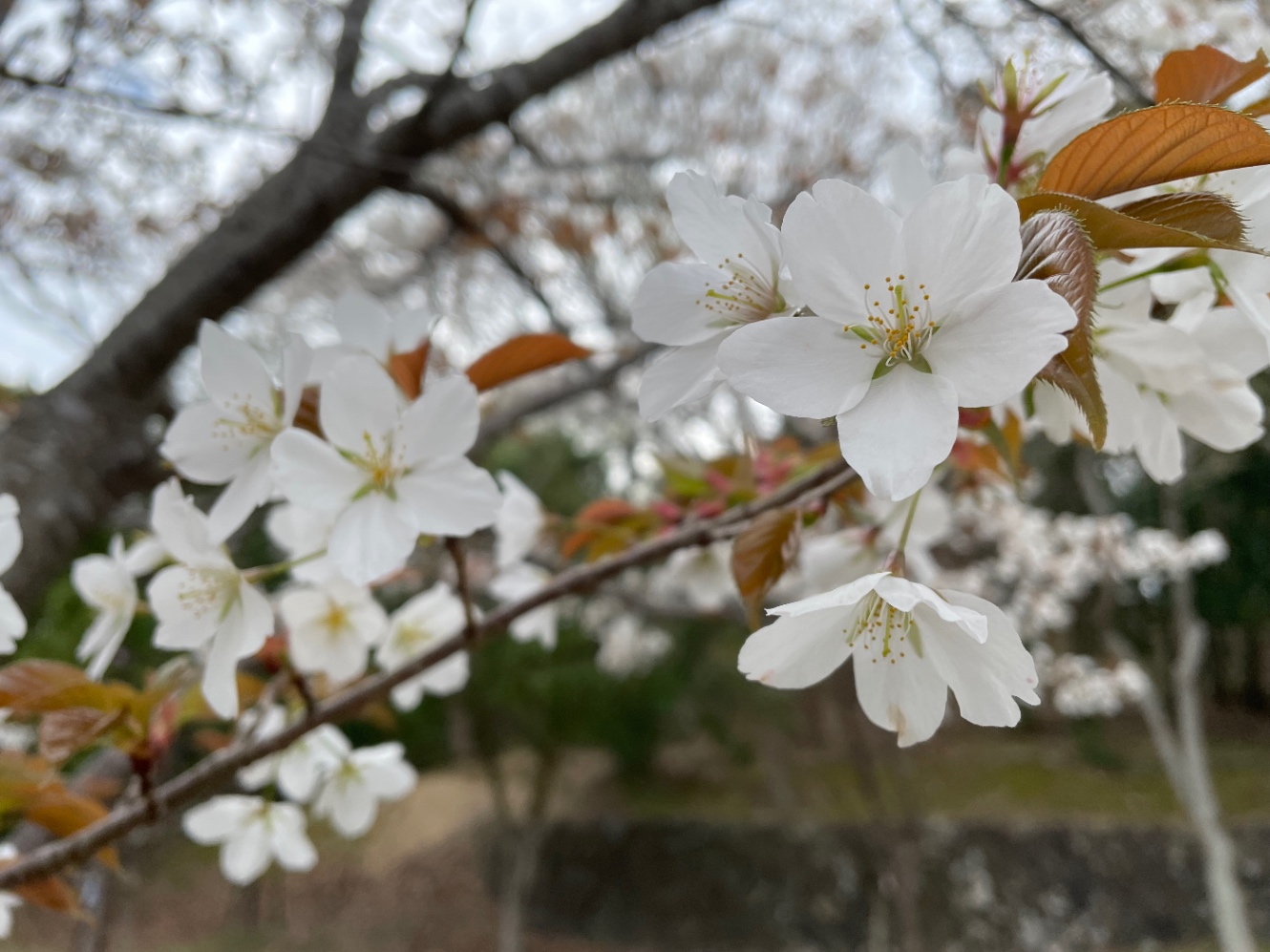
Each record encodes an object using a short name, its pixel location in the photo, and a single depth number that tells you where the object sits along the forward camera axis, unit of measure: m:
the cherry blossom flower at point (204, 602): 0.14
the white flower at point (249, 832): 0.22
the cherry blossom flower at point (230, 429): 0.14
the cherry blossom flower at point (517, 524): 0.26
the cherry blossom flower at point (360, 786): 0.23
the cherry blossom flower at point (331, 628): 0.19
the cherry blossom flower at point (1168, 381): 0.13
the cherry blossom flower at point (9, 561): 0.15
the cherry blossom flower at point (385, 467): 0.13
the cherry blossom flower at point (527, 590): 0.25
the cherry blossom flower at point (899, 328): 0.10
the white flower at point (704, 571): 0.24
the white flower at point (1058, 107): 0.14
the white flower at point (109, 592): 0.18
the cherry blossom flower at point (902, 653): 0.11
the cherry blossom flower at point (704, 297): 0.12
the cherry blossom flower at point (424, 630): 0.22
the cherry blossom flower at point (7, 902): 0.17
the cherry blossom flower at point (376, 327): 0.16
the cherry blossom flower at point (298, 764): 0.21
